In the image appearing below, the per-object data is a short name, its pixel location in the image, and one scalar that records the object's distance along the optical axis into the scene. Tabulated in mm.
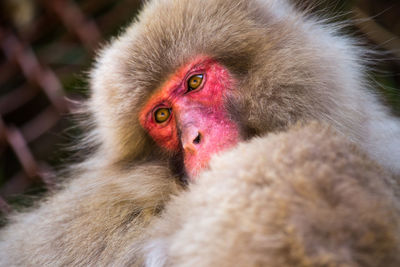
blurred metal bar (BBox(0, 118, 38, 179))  5449
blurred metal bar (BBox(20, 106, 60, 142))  5941
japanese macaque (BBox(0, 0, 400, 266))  1770
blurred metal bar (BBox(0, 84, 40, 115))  6090
